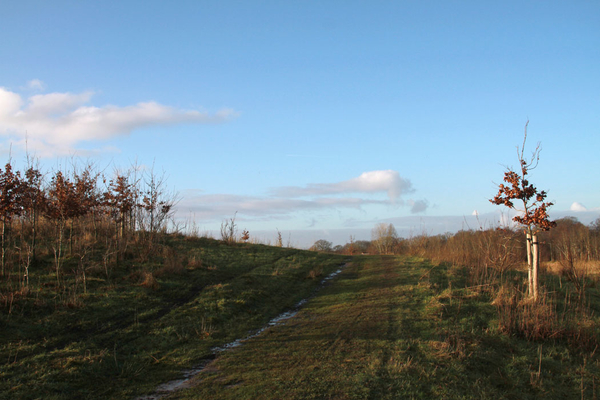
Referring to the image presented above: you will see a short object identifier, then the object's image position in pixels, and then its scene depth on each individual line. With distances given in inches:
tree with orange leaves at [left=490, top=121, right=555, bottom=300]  393.7
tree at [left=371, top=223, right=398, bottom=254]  1605.6
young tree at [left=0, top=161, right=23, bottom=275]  426.6
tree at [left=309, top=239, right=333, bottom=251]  2083.2
